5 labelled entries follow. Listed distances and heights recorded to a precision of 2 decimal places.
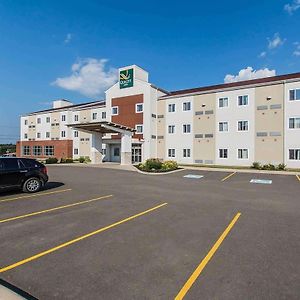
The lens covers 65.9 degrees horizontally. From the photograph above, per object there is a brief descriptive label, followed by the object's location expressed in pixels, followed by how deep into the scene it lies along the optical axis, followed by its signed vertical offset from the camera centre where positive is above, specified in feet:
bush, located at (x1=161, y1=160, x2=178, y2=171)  79.87 -5.39
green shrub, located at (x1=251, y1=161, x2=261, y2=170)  90.73 -6.16
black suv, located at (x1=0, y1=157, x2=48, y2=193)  34.43 -3.66
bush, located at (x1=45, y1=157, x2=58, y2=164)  116.86 -5.26
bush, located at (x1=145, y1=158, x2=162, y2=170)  79.82 -4.99
